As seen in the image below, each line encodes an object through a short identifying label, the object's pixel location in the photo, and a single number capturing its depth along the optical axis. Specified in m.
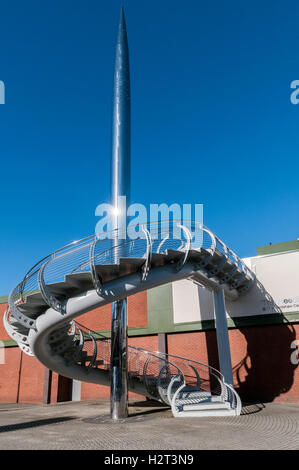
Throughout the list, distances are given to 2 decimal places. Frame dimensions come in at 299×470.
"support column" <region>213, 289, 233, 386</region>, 14.09
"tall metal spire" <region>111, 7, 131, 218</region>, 15.44
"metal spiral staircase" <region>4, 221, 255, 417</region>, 9.46
